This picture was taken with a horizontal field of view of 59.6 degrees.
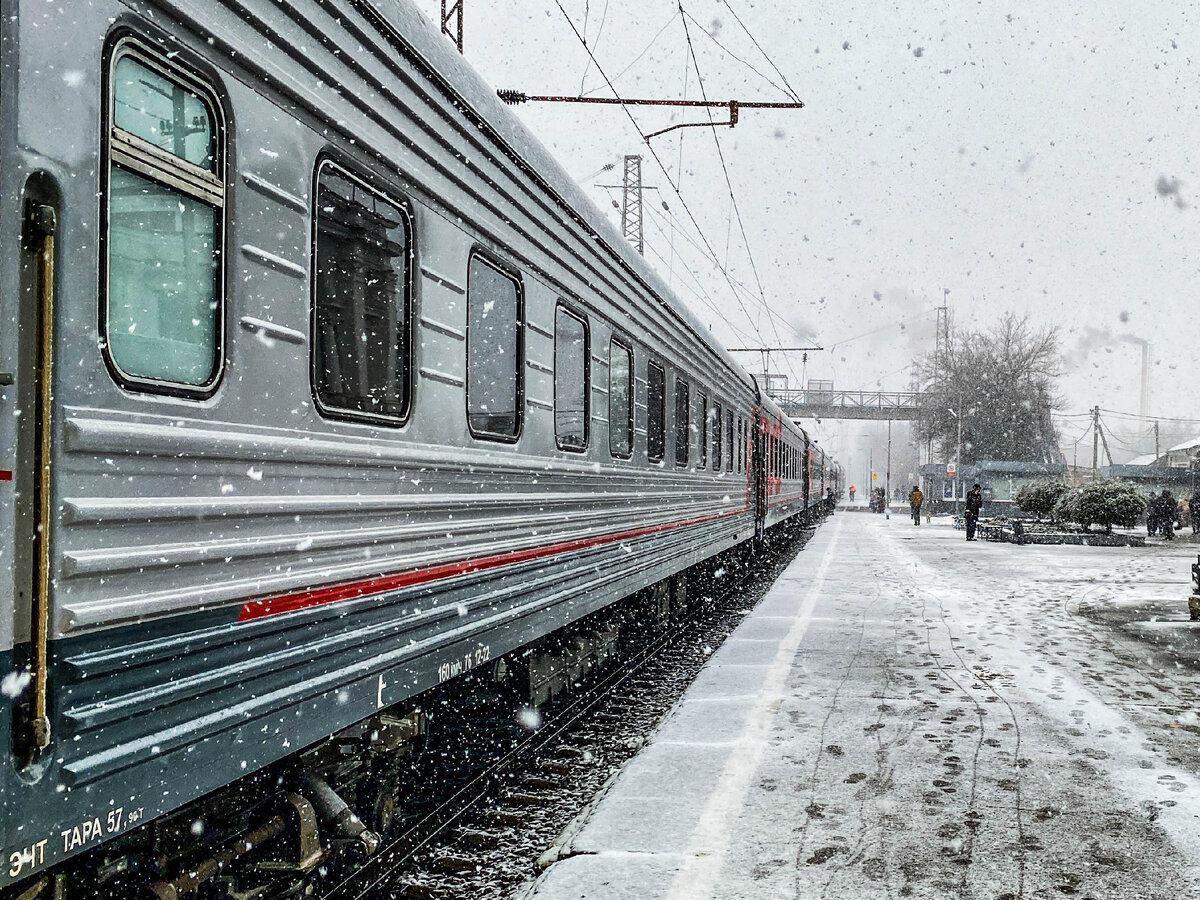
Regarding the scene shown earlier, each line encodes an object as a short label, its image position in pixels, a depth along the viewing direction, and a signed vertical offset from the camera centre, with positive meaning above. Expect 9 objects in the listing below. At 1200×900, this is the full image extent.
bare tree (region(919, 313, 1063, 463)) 60.53 +3.86
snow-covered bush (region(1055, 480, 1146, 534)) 26.19 -1.00
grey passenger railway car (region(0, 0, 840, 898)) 2.14 +0.18
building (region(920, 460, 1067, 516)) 44.22 -0.58
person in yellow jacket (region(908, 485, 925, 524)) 38.00 -1.41
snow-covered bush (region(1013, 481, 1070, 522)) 31.78 -1.00
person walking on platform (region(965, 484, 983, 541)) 27.72 -1.21
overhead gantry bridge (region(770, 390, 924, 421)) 66.06 +3.78
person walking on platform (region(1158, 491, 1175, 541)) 30.83 -1.53
